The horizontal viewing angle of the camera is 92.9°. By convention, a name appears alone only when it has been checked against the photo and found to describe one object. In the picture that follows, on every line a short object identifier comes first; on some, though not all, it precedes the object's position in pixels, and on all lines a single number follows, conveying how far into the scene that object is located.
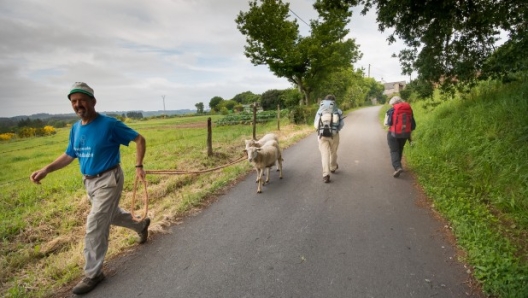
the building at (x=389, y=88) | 102.49
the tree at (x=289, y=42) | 23.31
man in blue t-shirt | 3.21
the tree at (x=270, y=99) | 48.56
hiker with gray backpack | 6.68
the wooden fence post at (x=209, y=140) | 9.23
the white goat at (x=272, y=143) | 7.14
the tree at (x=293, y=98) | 27.45
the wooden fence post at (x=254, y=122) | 12.65
